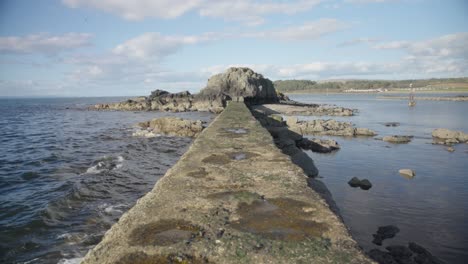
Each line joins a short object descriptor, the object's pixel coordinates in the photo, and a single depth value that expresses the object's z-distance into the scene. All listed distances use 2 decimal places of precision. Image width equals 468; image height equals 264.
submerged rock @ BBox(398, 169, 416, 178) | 15.11
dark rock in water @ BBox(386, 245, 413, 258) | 7.52
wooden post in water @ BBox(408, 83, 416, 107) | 75.09
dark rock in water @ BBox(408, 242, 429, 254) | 7.68
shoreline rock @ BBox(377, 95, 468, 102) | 93.38
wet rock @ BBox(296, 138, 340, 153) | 21.23
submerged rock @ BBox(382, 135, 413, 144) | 25.50
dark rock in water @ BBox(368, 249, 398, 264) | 7.08
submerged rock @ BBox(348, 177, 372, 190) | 13.14
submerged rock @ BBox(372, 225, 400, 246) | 8.52
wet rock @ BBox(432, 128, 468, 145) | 25.14
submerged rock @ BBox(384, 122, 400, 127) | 37.95
